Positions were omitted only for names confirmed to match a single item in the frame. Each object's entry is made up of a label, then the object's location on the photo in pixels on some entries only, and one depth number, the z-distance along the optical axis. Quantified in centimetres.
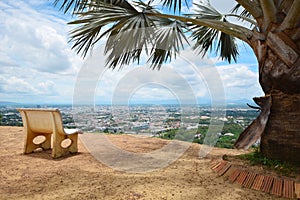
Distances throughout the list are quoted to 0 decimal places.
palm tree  227
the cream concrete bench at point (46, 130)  324
